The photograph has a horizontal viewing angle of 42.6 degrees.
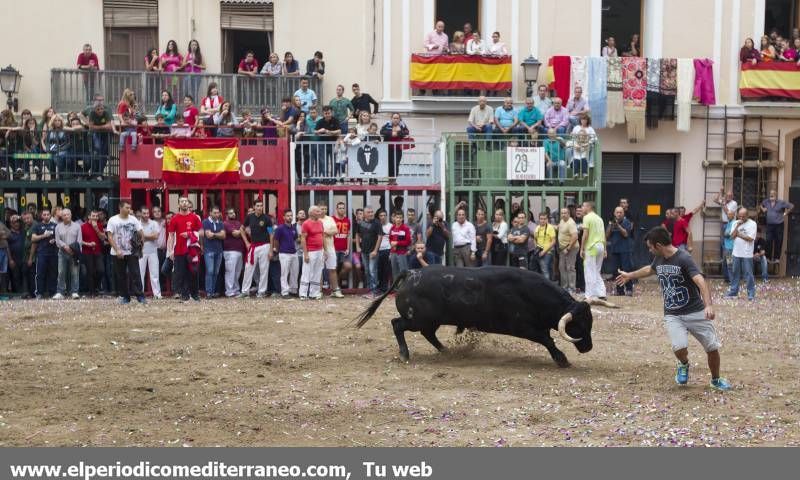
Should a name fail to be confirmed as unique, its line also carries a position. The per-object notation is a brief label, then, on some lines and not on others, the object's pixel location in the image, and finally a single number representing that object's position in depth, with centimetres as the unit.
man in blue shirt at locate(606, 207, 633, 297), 1948
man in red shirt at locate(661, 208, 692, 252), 2097
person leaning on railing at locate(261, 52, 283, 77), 2356
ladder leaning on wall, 2447
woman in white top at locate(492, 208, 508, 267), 1969
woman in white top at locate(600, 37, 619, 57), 2391
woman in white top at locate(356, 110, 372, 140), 2058
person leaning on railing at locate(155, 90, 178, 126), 2156
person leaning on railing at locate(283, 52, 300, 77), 2358
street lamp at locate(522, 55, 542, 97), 2306
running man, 1018
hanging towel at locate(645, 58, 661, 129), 2389
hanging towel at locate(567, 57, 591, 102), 2358
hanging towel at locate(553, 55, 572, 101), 2344
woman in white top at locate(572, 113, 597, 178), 2087
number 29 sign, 2078
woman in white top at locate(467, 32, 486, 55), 2339
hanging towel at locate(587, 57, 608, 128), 2358
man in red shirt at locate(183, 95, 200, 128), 2130
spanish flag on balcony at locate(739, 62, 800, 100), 2406
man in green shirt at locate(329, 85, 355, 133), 2200
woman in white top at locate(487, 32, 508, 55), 2348
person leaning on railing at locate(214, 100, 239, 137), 2059
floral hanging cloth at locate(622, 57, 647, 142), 2378
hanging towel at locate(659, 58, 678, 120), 2389
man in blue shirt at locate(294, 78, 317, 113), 2216
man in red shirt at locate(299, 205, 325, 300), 1861
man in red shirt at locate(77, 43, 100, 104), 2330
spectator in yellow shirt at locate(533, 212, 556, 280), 1919
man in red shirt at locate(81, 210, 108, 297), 1859
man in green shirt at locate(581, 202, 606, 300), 1747
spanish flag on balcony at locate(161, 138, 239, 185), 1986
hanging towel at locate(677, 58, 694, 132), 2389
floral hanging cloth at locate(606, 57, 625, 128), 2372
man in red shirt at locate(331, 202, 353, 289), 1939
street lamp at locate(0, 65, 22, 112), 2248
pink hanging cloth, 2402
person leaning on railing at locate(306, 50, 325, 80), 2348
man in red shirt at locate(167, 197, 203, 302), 1820
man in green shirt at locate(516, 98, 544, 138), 2138
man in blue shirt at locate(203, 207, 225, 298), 1858
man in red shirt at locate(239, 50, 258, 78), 2369
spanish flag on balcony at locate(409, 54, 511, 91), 2333
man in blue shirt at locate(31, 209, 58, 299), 1875
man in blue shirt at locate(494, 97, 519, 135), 2123
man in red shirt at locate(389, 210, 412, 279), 1880
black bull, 1165
